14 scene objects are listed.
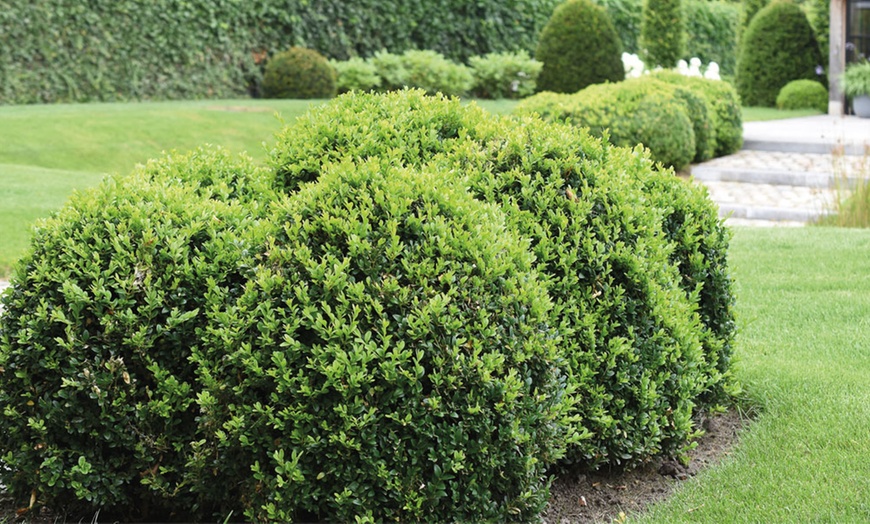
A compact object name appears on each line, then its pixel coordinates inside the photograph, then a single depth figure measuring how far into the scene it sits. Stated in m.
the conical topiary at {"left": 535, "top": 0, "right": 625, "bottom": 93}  19.80
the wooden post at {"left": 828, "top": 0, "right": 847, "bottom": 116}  21.73
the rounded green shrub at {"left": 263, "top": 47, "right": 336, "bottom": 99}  20.08
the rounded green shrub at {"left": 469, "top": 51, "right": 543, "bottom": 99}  21.81
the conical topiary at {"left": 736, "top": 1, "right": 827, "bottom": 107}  24.16
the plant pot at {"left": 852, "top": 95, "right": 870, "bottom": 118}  21.52
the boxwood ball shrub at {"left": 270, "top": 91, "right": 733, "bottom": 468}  3.80
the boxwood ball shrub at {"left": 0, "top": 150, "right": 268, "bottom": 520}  3.35
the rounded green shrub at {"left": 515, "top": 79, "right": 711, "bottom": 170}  13.84
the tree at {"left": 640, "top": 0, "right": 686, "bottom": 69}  22.50
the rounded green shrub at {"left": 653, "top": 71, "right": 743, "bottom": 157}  16.28
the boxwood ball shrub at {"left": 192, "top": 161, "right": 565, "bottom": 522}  3.12
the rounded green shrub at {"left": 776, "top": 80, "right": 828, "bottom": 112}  23.58
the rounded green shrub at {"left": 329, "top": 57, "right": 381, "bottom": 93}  20.34
